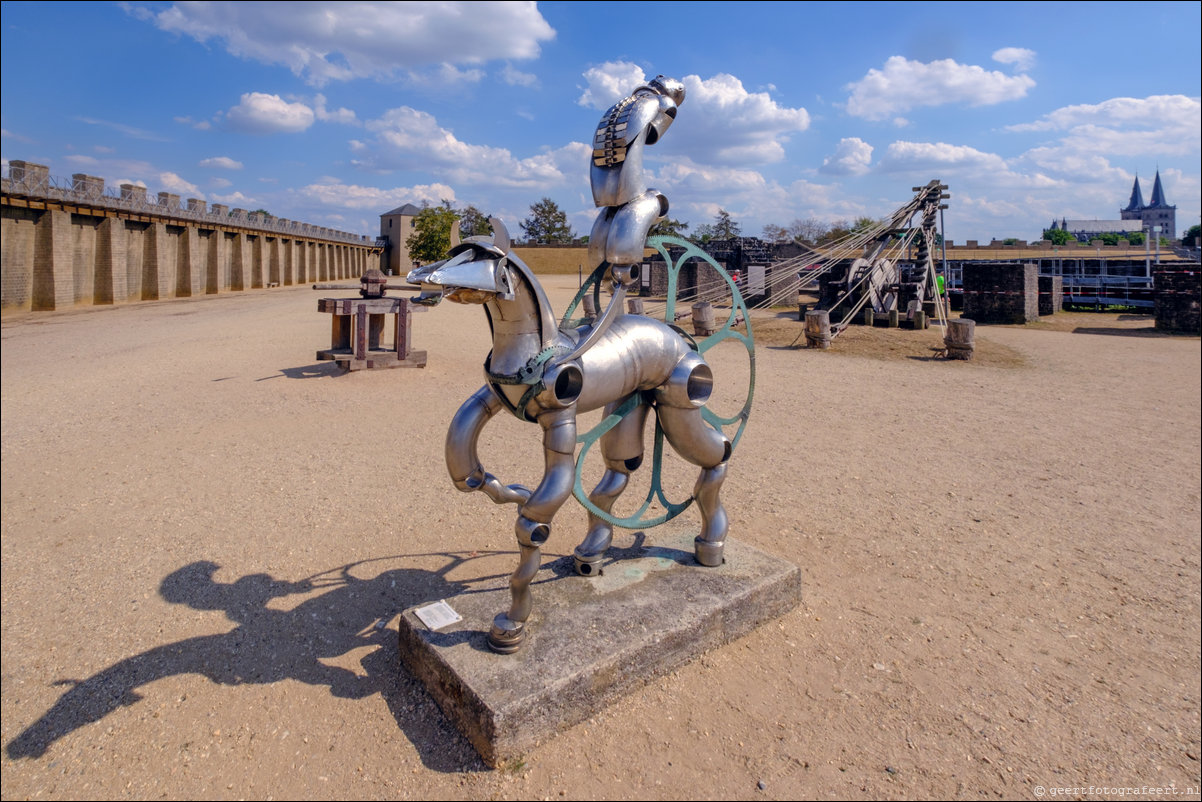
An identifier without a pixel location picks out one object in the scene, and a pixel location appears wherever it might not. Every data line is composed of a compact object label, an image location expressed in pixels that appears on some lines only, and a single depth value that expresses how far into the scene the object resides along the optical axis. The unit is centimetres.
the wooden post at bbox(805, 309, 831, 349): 1223
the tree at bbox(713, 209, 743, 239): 4869
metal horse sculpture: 239
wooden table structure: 893
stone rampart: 1830
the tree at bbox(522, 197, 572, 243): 5247
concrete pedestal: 240
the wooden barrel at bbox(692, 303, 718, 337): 1312
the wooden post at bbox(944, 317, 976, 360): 1069
